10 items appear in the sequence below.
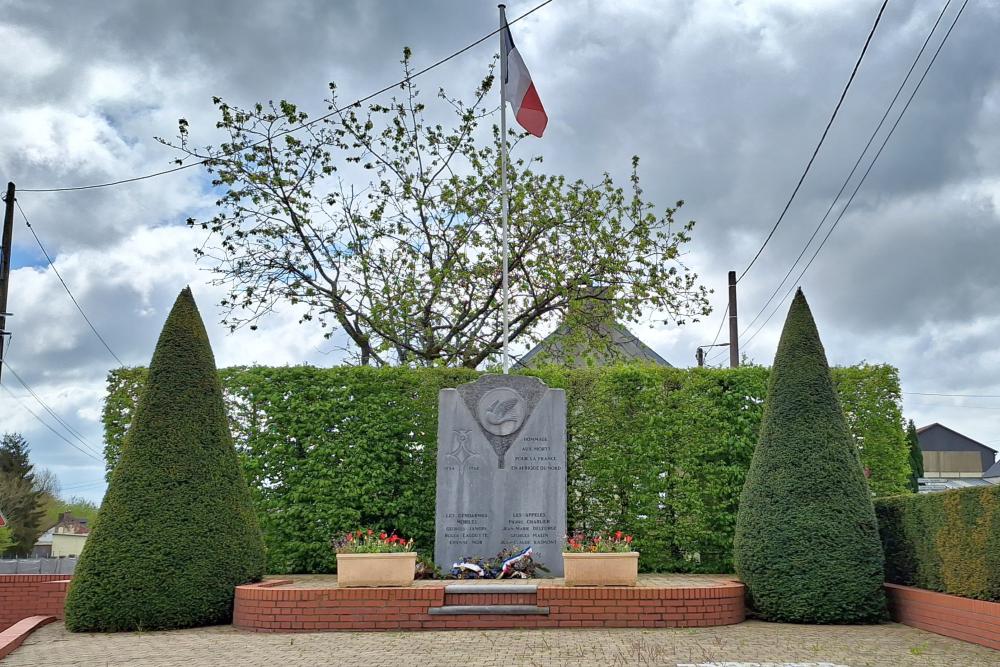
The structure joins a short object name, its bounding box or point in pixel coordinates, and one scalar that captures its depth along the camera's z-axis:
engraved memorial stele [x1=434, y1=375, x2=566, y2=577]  10.88
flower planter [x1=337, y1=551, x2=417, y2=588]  9.01
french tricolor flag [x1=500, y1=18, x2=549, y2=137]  13.00
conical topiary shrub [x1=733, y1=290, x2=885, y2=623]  8.84
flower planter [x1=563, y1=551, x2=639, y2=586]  9.04
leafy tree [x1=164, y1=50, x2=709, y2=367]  17.81
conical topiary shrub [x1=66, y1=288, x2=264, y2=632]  8.66
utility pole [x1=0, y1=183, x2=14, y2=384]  17.83
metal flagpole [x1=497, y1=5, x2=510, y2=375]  11.55
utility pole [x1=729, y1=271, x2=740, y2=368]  20.83
